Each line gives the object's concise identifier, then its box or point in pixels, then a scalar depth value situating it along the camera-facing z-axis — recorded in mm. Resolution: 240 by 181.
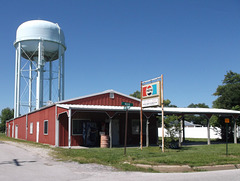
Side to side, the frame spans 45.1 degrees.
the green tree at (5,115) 77244
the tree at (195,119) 76438
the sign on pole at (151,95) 16795
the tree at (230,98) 34800
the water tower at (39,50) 34969
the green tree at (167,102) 59591
